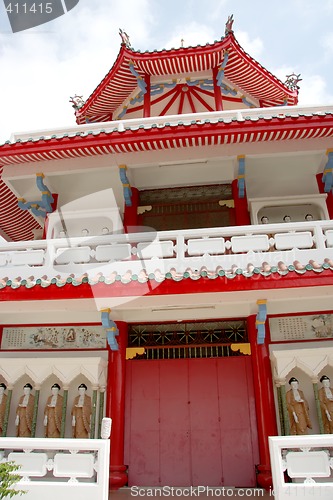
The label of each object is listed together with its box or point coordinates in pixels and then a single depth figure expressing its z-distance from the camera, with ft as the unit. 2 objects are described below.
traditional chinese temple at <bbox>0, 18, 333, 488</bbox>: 27.84
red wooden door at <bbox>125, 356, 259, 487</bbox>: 29.14
